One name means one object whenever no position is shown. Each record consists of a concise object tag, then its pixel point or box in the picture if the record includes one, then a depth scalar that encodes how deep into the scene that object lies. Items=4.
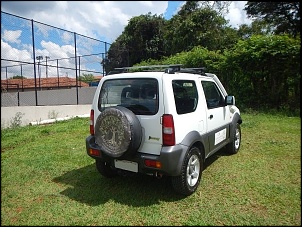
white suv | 2.93
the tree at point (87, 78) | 15.60
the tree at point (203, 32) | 19.09
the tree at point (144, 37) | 23.53
